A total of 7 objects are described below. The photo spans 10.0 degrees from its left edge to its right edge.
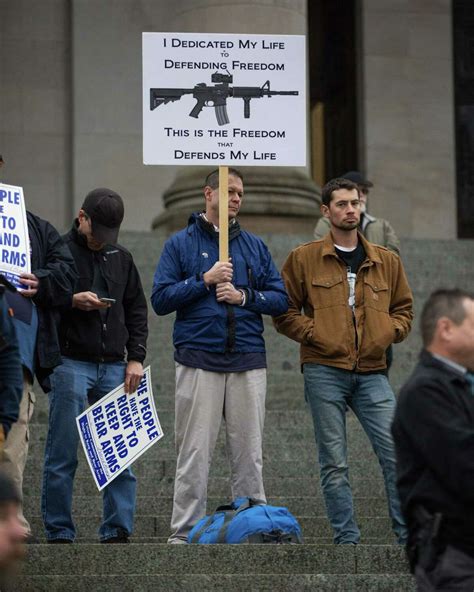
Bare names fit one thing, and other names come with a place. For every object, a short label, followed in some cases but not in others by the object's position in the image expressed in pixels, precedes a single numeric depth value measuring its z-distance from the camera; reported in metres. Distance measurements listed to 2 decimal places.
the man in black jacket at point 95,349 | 14.84
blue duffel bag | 14.16
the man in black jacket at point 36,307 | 13.59
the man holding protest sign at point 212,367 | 15.01
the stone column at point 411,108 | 37.18
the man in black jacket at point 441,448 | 9.48
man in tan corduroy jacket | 14.85
